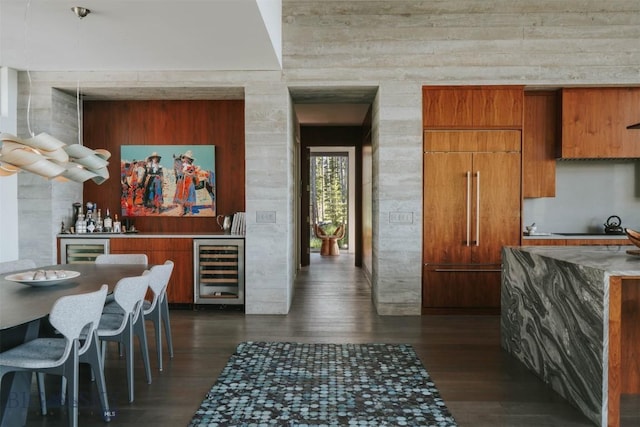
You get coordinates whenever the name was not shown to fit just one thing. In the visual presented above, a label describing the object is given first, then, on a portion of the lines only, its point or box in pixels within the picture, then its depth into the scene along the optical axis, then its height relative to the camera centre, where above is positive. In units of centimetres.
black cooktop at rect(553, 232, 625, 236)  532 -36
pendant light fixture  242 +31
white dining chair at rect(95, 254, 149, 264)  395 -50
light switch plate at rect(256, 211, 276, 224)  492 -14
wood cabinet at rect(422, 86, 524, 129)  480 +117
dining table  217 -55
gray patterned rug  254 -130
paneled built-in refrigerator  483 -11
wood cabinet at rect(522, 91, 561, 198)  511 +79
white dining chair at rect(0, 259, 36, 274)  340 -50
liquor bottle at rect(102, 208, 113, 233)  536 -24
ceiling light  324 +156
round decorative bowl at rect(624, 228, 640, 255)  276 -22
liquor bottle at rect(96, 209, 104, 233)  535 -24
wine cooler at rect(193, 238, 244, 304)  502 -79
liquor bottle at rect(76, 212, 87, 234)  523 -24
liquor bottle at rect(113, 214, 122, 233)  539 -27
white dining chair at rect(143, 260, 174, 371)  313 -80
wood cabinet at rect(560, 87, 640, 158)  489 +102
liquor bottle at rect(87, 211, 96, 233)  528 -22
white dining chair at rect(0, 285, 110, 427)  214 -82
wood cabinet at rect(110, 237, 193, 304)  510 -56
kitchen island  234 -77
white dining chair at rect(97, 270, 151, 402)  265 -81
